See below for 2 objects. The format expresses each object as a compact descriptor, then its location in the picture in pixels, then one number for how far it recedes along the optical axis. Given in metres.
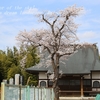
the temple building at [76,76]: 31.65
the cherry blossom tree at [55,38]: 25.94
